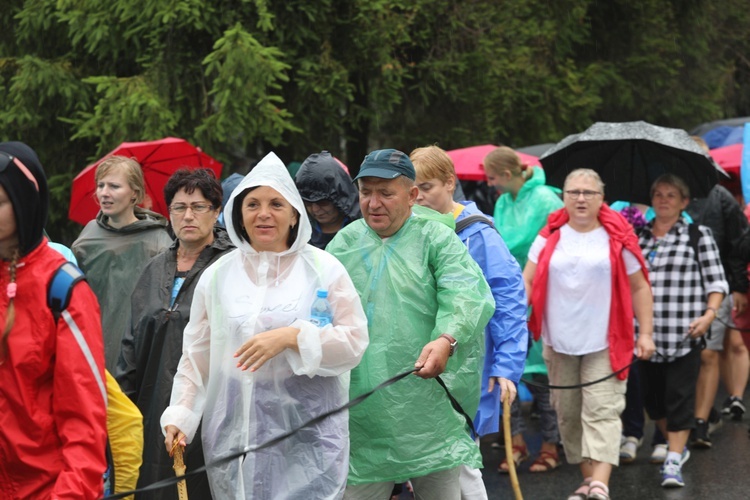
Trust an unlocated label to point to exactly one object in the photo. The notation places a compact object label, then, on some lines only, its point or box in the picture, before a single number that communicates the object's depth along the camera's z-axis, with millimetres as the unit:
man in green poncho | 8922
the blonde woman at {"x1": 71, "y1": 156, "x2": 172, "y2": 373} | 12070
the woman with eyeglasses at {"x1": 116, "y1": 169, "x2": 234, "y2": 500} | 9590
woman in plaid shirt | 14766
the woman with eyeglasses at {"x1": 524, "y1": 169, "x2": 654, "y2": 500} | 13530
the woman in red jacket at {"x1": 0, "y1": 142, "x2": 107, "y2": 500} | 6251
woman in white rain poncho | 7843
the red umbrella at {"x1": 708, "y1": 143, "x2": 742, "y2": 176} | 20877
